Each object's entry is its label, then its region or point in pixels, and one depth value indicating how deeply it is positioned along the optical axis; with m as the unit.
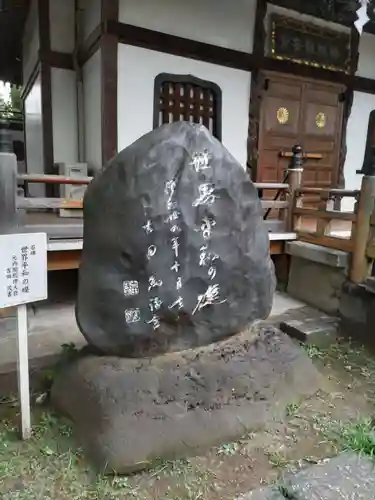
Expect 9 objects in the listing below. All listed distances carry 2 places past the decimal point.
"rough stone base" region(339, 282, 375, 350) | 4.36
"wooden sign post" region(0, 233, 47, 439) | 2.44
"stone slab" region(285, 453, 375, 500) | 2.00
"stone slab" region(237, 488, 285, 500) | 2.02
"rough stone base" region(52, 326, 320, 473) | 2.41
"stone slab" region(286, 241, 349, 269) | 4.68
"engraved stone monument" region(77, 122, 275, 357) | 2.57
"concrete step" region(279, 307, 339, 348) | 4.34
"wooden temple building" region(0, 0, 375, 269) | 6.39
